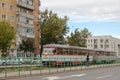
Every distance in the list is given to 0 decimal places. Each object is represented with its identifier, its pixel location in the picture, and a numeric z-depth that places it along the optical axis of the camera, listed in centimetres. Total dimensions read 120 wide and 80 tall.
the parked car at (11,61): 1801
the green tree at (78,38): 6483
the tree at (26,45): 5620
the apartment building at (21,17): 5504
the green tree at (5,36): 4689
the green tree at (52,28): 5469
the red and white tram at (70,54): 2510
